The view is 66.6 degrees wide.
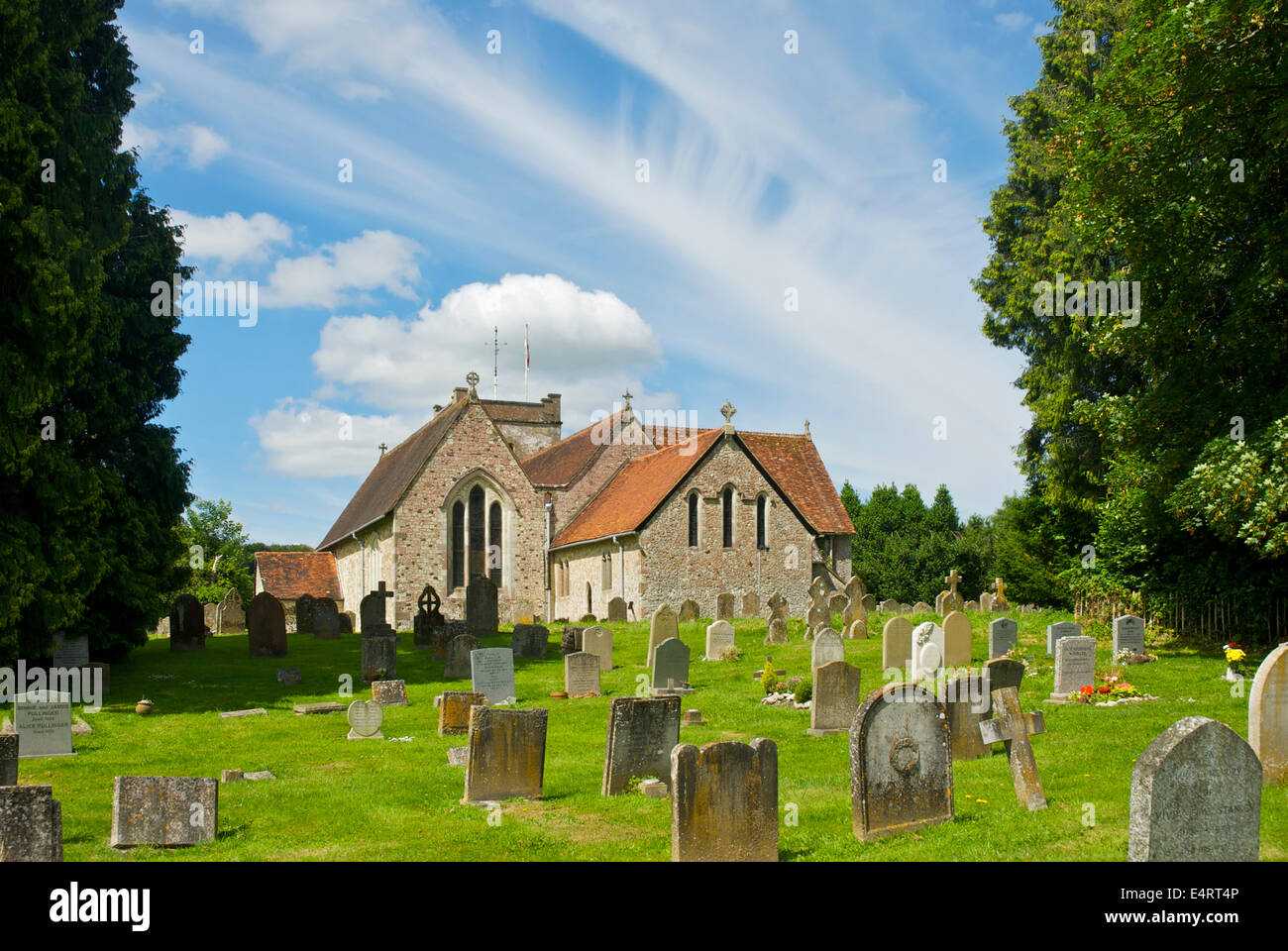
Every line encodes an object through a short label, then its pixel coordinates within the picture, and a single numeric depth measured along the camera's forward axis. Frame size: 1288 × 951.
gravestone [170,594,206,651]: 25.47
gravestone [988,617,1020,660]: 17.72
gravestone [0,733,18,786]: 8.62
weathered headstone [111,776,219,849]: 8.01
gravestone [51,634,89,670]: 17.66
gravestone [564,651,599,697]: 16.69
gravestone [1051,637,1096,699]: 14.05
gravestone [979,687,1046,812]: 8.34
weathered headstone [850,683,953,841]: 7.80
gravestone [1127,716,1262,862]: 5.95
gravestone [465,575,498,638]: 26.50
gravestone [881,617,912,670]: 17.84
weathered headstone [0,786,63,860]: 6.64
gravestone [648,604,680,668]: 20.27
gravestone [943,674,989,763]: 10.62
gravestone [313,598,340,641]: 29.56
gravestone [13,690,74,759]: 11.70
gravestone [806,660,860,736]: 12.67
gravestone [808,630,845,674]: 16.80
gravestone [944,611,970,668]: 17.55
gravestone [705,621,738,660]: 21.00
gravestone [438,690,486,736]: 13.41
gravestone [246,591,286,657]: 23.38
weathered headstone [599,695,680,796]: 9.68
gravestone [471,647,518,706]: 15.31
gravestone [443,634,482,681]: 19.14
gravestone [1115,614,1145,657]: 17.70
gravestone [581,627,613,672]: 19.44
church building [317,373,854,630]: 32.88
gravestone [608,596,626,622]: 31.72
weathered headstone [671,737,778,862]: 7.09
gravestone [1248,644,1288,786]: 8.60
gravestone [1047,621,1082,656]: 16.66
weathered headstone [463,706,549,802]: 9.54
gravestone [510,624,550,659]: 22.33
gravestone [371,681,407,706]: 16.09
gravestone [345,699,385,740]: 13.34
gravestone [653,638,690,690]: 15.98
